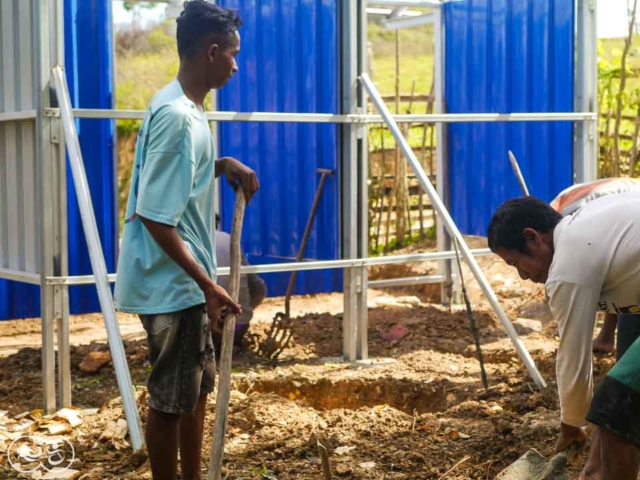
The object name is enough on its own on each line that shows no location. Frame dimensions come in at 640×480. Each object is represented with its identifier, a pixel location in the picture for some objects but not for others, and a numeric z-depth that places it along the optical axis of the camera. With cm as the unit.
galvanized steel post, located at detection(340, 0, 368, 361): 698
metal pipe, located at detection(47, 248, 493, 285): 571
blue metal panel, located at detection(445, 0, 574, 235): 821
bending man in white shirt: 327
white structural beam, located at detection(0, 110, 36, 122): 566
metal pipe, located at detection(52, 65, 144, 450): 505
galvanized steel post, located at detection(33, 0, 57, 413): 559
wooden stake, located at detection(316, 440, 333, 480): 360
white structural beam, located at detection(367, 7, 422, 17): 1000
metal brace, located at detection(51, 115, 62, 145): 563
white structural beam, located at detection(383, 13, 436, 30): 979
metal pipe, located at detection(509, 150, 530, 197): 759
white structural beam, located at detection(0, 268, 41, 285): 576
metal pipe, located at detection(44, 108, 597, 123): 584
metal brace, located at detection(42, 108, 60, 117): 559
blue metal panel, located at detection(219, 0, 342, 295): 718
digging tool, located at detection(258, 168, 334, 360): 714
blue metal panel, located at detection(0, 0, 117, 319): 688
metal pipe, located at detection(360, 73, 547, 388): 607
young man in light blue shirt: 366
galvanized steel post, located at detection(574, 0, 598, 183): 798
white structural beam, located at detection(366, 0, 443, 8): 919
